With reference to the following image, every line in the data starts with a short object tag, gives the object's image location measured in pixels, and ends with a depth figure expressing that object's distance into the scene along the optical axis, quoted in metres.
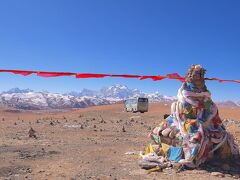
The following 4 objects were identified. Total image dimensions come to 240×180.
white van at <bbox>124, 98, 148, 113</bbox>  28.84
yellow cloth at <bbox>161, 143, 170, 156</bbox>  5.87
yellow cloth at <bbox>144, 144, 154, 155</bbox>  6.18
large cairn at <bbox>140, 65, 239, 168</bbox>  5.55
